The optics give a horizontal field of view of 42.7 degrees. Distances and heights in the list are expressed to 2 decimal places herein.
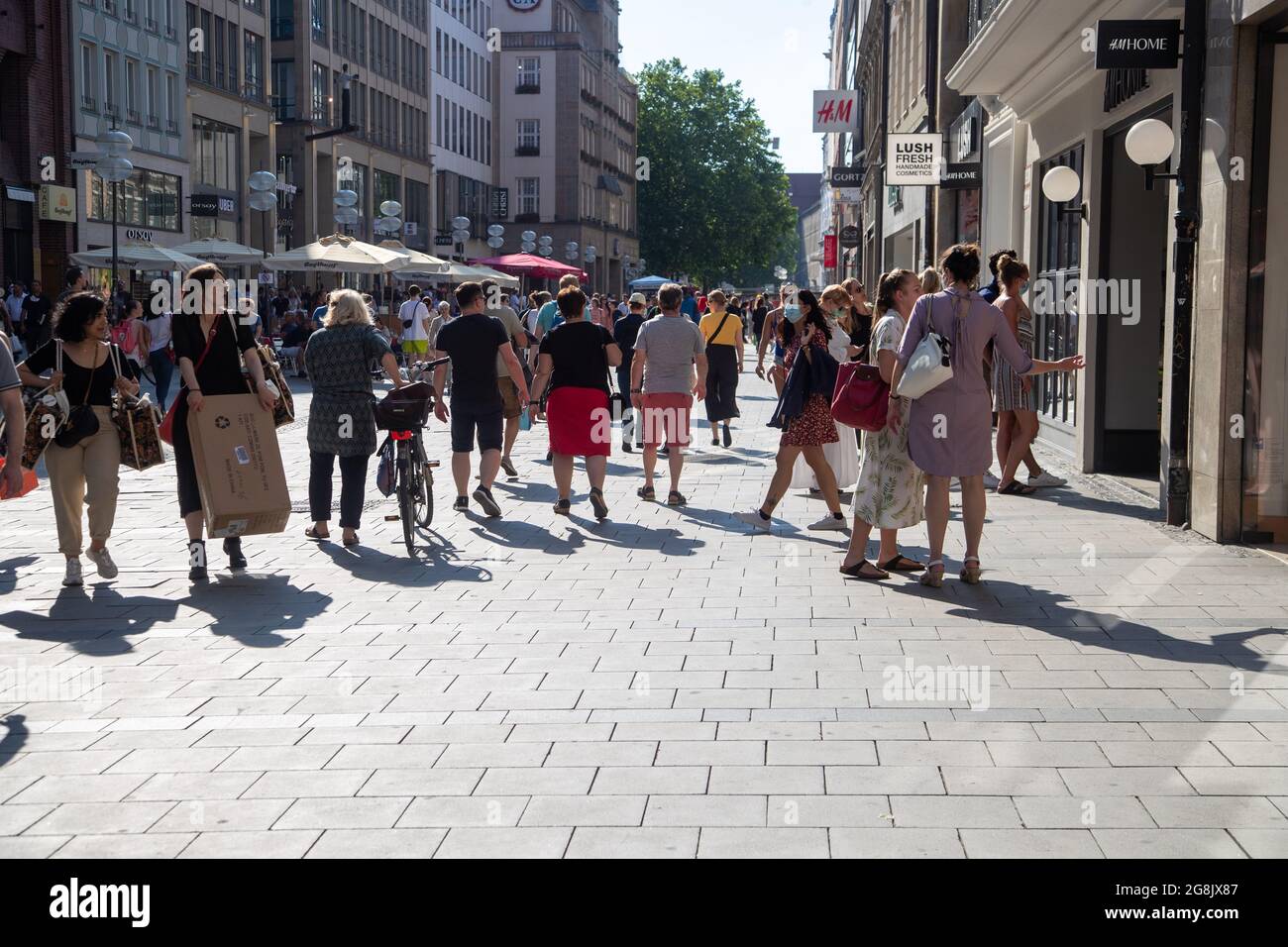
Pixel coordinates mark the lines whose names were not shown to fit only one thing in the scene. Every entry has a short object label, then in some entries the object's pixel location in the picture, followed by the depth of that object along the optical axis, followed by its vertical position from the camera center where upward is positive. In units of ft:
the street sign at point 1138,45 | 35.88 +6.74
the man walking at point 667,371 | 43.57 -0.50
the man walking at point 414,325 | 90.17 +1.56
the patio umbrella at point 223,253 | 105.81 +6.53
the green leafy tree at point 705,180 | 356.18 +37.88
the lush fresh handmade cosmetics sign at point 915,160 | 69.67 +8.11
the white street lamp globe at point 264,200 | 89.10 +8.31
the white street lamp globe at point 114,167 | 77.15 +8.72
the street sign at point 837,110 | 116.47 +17.43
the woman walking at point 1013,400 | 42.65 -1.28
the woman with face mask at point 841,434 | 39.86 -2.23
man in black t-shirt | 40.57 -0.45
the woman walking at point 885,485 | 30.17 -2.43
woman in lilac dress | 28.86 -0.72
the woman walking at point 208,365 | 31.76 -0.21
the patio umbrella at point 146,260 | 98.17 +5.72
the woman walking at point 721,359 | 61.46 -0.23
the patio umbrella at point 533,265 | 144.77 +7.88
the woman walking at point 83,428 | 30.45 -1.38
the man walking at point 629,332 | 63.13 +0.82
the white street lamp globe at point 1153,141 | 36.06 +4.62
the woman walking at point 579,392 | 39.86 -0.95
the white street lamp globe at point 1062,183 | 47.67 +4.89
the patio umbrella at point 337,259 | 97.45 +5.61
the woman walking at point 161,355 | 76.38 -0.04
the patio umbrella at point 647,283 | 232.41 +9.82
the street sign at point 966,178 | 72.02 +7.60
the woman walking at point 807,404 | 37.06 -1.16
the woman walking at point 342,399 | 36.17 -1.01
